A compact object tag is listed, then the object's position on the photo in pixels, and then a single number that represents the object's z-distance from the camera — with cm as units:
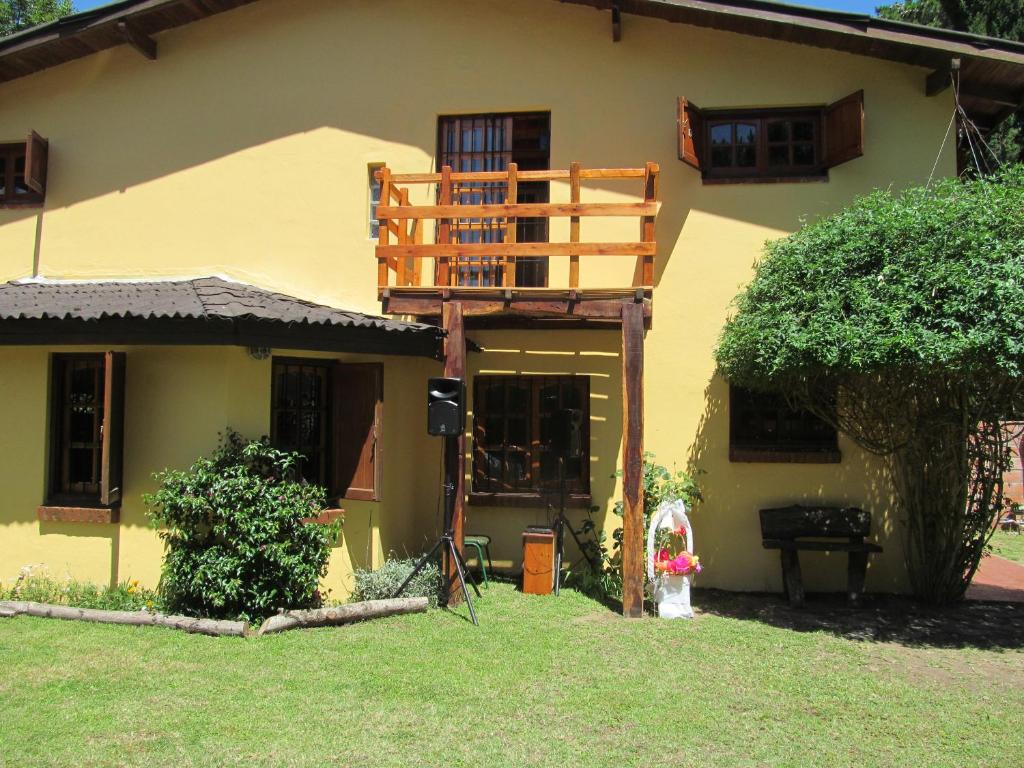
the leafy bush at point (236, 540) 627
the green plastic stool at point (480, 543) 791
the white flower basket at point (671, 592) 711
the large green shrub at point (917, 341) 568
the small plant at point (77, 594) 682
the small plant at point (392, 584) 711
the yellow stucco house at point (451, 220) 732
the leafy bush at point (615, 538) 779
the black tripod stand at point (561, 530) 788
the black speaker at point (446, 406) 673
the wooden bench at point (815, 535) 766
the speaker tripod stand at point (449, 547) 680
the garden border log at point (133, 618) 602
